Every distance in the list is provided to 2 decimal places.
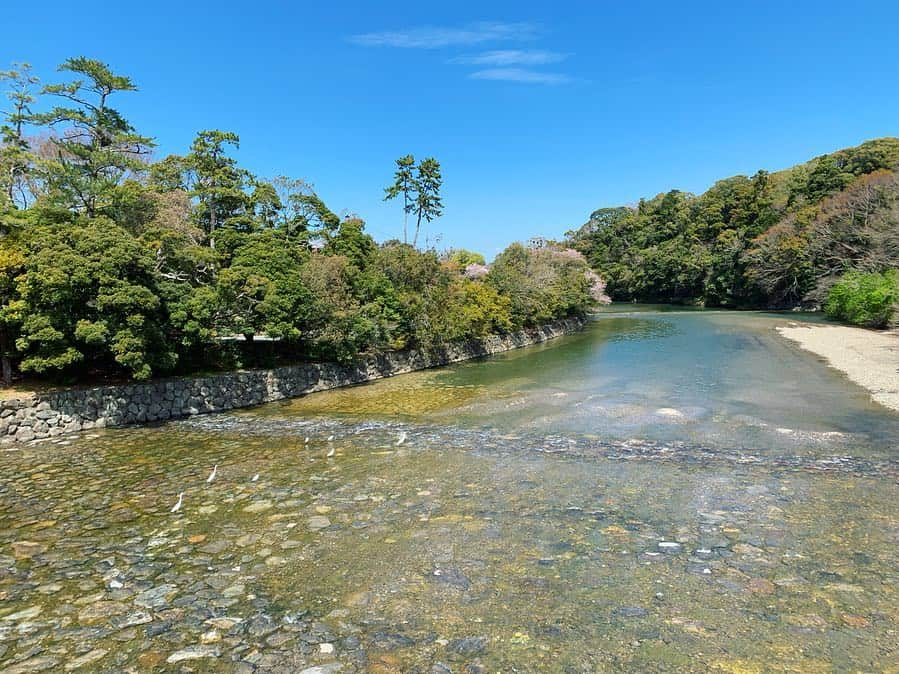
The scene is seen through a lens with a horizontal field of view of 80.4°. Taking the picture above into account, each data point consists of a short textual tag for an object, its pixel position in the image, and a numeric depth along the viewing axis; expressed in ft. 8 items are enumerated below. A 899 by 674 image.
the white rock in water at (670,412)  56.38
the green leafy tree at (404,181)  149.59
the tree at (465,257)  190.49
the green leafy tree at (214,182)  103.30
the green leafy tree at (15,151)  62.08
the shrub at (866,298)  125.59
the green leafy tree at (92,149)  61.67
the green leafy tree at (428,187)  151.40
